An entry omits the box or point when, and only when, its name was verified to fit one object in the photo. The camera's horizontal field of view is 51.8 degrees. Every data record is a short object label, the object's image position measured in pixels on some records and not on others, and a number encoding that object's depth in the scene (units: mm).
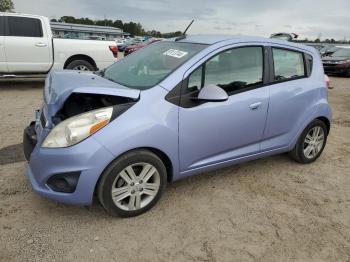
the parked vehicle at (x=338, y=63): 15973
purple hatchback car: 2902
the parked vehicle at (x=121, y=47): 32144
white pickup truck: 8586
